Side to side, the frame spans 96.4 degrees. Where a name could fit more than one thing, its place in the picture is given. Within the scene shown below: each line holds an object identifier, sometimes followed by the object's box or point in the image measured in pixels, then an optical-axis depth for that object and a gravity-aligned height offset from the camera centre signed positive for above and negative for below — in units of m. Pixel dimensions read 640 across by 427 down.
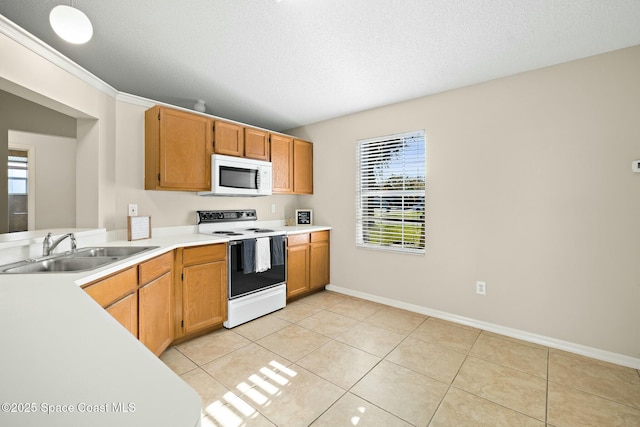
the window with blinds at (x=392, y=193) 3.28 +0.23
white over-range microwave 3.04 +0.41
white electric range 2.90 -0.58
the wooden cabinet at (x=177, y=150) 2.71 +0.62
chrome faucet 1.86 -0.20
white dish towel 3.07 -0.46
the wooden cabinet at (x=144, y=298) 1.69 -0.59
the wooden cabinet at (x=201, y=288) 2.54 -0.71
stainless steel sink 1.68 -0.31
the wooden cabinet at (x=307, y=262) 3.54 -0.66
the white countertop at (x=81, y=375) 0.42 -0.30
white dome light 1.36 +0.92
